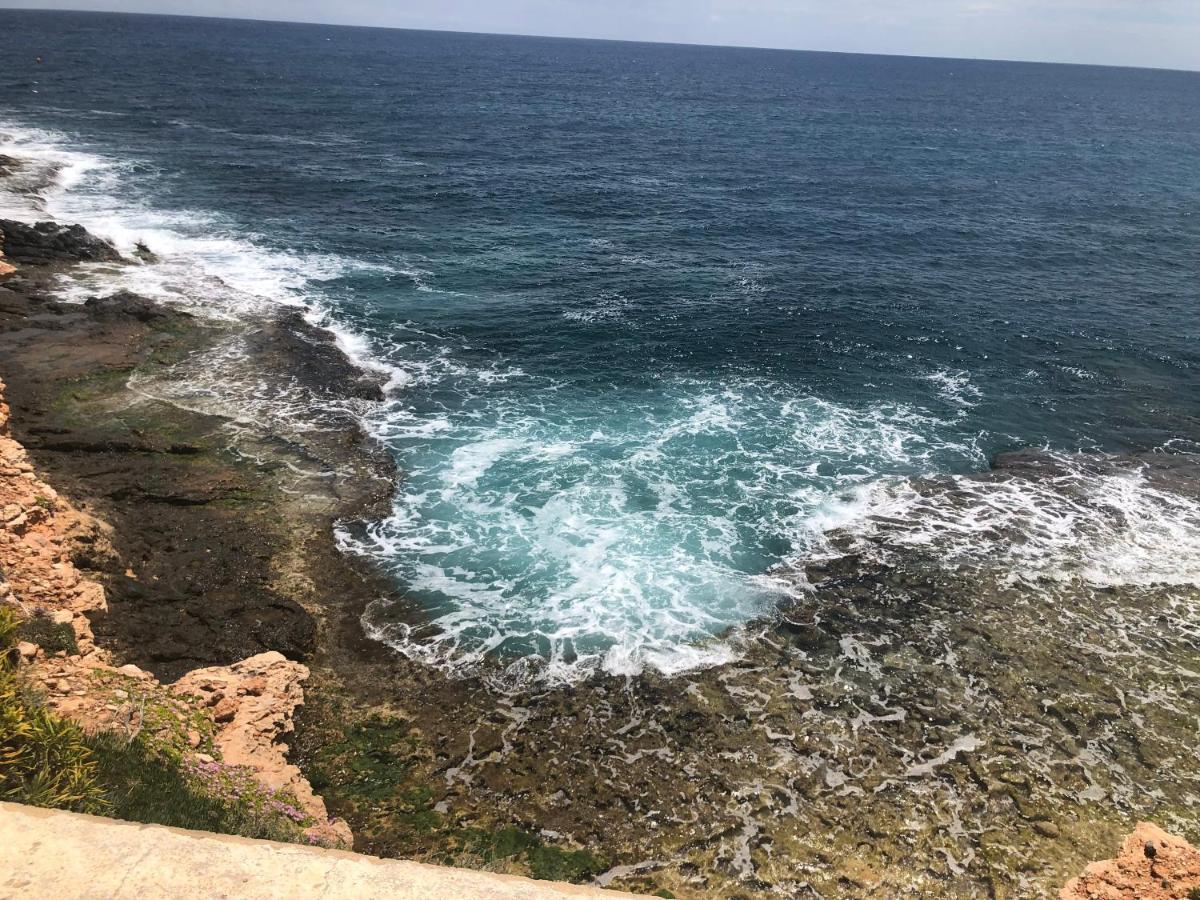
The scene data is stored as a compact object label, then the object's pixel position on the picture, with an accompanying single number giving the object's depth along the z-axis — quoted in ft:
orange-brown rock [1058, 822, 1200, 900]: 44.47
